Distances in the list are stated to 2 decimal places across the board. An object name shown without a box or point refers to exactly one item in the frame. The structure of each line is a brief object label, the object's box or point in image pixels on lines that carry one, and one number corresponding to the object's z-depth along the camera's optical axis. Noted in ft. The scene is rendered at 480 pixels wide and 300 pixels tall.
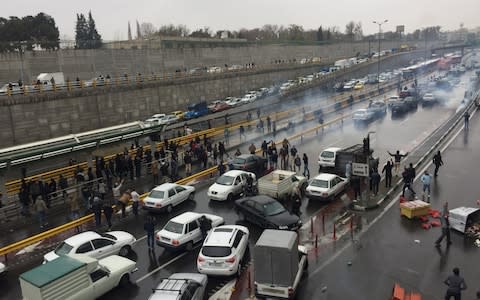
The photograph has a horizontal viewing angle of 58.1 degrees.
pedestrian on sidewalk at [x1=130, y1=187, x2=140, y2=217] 63.16
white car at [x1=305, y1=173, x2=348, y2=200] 67.26
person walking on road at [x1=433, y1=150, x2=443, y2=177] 77.71
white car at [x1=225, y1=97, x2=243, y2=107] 177.88
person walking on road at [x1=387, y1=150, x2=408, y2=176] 81.94
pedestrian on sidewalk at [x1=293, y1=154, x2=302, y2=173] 85.30
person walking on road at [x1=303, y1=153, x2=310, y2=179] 81.71
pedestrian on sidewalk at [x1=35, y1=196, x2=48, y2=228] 60.39
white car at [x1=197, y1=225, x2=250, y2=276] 43.88
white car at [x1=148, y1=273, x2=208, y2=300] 34.73
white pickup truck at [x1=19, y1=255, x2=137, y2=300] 36.45
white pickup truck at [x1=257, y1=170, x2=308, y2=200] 68.49
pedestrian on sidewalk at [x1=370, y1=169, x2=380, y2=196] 68.49
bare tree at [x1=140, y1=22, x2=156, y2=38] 522.88
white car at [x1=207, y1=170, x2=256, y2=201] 69.72
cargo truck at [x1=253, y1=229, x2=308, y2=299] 38.50
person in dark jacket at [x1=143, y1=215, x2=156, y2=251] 50.95
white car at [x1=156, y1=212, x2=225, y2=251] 50.14
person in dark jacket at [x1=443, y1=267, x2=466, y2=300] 36.58
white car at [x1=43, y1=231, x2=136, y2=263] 46.14
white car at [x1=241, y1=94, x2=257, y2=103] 182.19
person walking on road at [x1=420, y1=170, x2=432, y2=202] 65.98
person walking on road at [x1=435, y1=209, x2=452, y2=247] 49.75
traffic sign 64.08
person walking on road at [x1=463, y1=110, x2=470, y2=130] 115.96
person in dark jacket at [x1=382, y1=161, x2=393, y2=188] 72.54
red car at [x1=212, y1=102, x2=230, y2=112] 167.65
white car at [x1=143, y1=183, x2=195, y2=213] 64.34
